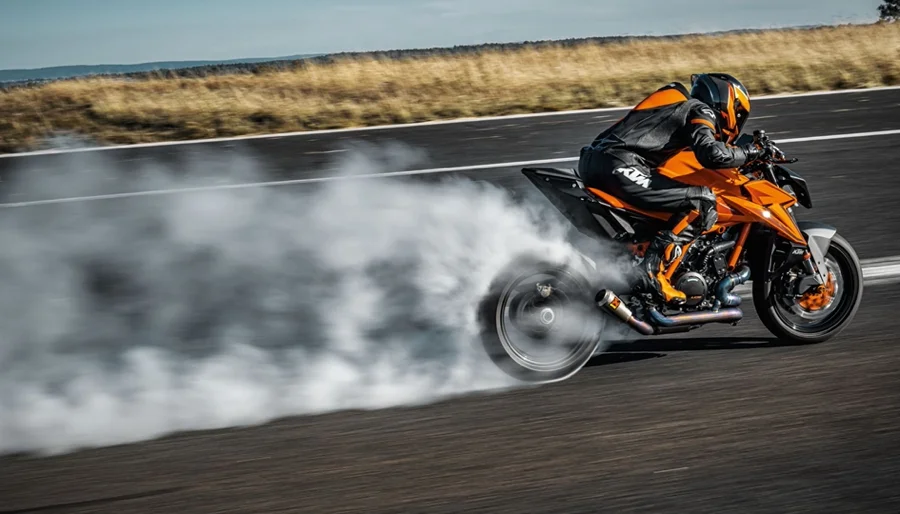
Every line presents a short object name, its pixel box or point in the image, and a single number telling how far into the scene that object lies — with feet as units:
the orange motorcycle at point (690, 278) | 17.62
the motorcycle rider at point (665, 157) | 18.01
